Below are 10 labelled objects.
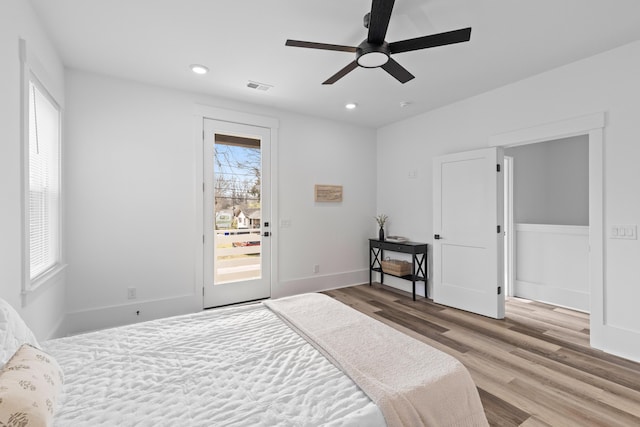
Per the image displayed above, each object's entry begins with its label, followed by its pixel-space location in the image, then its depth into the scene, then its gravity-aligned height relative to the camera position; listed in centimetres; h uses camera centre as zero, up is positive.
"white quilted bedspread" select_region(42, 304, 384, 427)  104 -72
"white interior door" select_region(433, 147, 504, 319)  335 -26
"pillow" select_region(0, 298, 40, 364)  108 -49
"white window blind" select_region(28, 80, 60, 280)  218 +25
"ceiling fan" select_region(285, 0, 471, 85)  168 +110
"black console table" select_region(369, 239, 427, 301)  405 -60
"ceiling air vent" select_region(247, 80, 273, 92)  323 +141
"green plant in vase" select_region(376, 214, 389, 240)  462 -18
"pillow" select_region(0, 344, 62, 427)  81 -56
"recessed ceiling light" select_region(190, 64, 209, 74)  285 +141
